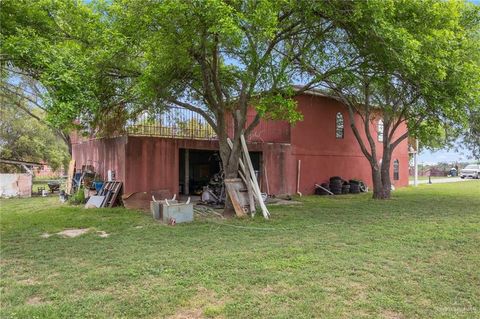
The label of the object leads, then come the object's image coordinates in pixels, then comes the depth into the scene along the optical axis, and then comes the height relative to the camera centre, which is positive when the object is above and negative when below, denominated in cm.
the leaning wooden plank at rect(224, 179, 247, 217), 950 -66
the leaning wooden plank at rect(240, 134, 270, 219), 936 -31
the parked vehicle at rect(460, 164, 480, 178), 3381 -22
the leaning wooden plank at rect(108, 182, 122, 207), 1133 -69
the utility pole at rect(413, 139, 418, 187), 2338 +65
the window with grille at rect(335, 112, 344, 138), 1809 +217
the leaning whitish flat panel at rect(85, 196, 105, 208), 1125 -98
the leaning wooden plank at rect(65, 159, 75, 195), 1415 -35
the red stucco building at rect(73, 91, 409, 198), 1172 +61
